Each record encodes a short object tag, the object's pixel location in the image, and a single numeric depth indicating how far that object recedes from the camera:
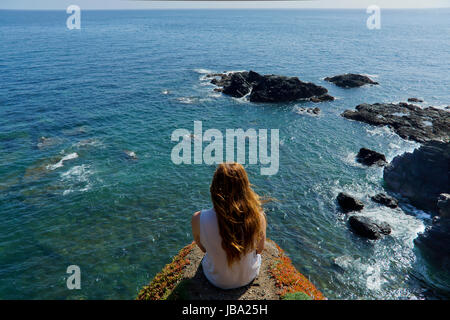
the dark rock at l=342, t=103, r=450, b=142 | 46.34
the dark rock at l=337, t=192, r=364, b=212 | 30.28
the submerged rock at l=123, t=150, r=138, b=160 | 38.87
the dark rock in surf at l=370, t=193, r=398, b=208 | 31.22
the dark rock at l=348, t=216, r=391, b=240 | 26.91
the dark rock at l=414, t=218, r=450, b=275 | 24.08
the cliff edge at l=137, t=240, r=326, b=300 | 10.86
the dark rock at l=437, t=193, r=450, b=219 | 24.44
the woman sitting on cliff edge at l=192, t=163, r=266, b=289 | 8.20
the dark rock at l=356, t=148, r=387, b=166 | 38.44
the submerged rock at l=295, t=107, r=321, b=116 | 55.22
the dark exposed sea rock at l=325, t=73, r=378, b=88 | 71.06
